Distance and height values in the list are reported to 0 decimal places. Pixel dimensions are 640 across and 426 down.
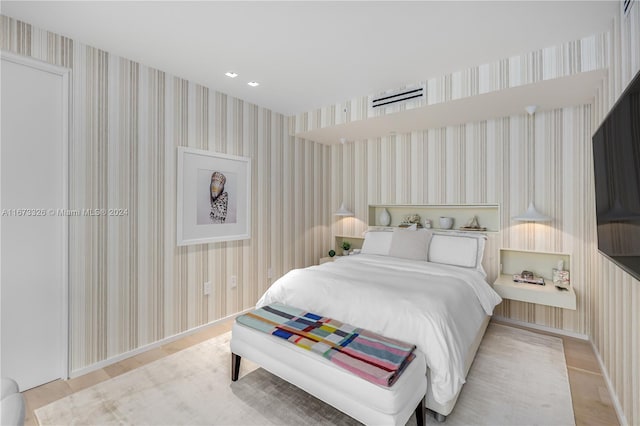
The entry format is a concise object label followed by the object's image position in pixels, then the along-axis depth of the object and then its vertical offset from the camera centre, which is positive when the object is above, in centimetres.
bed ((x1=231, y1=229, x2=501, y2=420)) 186 -64
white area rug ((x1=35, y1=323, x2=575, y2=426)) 189 -127
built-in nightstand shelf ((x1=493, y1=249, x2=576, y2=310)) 287 -72
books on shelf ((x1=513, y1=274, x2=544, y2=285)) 316 -70
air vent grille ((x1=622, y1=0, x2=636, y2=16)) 164 +118
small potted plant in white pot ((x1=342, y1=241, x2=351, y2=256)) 480 -53
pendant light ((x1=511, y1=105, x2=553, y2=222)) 308 +2
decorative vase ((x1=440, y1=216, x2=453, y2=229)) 387 -10
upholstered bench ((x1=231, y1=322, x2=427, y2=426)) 154 -96
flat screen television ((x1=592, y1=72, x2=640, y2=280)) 126 +17
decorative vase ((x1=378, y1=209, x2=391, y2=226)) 439 -6
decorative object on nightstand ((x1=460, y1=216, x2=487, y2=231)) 368 -14
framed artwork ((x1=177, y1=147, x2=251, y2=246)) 305 +18
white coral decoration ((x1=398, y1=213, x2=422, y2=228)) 415 -10
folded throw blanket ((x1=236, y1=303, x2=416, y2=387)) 161 -80
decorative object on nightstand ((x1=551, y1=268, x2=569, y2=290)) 309 -67
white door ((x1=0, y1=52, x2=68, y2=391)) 209 -6
